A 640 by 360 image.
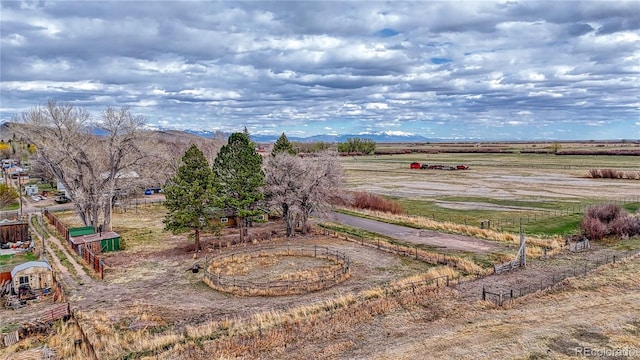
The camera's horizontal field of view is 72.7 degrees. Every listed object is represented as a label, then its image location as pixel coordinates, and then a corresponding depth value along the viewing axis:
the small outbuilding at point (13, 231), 41.22
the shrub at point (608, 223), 41.50
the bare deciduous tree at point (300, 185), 43.59
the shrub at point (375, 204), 59.16
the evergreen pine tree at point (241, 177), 41.34
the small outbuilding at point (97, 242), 37.84
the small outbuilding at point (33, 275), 27.78
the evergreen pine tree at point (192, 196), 36.91
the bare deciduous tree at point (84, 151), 43.31
